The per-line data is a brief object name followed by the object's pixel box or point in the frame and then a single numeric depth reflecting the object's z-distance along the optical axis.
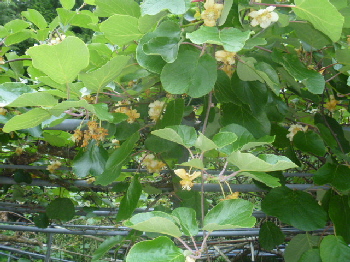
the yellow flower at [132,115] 1.05
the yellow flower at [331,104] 1.21
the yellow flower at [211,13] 0.68
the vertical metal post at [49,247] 3.55
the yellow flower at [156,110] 1.03
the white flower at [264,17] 0.72
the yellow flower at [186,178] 0.64
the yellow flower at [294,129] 1.10
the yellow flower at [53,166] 2.17
